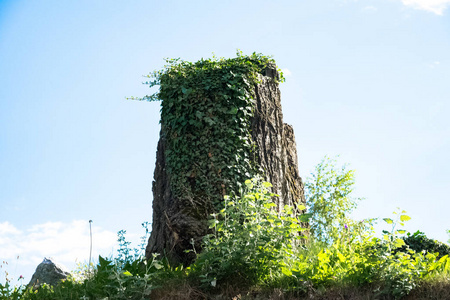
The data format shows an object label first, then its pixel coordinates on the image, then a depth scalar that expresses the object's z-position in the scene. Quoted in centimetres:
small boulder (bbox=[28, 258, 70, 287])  967
